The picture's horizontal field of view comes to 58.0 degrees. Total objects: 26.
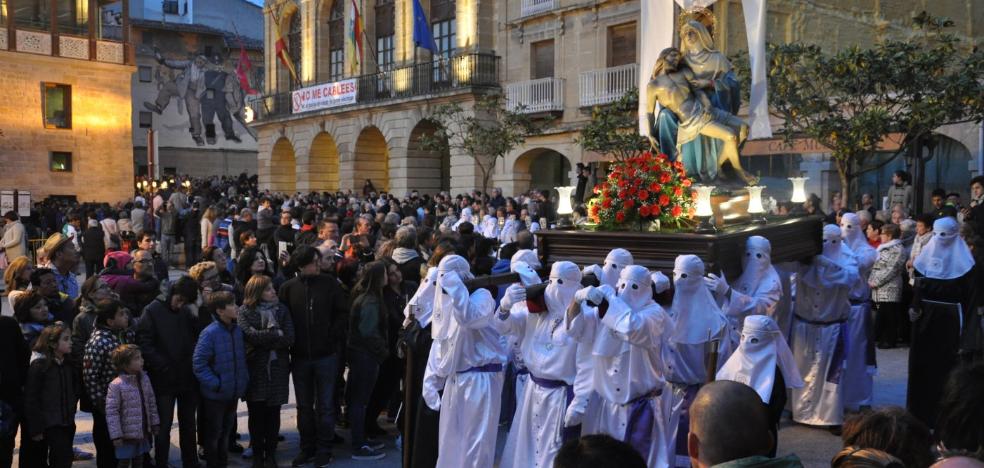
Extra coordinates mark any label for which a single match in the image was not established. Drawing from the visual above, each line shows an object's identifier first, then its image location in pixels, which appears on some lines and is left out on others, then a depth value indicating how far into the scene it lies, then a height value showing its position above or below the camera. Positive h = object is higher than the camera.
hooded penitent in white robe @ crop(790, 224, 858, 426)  8.38 -1.26
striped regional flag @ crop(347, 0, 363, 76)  31.72 +5.87
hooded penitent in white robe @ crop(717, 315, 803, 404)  6.10 -1.06
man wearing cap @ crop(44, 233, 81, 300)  9.56 -0.58
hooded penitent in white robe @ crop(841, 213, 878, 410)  8.86 -1.47
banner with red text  34.06 +4.35
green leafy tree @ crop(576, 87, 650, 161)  20.79 +1.76
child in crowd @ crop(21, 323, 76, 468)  6.41 -1.37
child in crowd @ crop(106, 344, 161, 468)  6.52 -1.51
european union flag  28.53 +5.63
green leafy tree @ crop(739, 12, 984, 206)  14.62 +1.98
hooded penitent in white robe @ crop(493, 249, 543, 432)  6.64 -1.02
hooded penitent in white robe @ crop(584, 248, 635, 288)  6.75 -0.47
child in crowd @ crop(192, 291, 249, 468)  6.92 -1.25
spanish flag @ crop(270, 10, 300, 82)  35.72 +6.22
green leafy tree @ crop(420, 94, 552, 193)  25.97 +2.32
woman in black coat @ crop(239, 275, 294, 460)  7.18 -1.22
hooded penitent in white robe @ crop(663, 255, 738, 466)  6.63 -0.99
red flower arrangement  8.14 +0.09
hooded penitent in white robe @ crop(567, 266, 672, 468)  5.75 -1.05
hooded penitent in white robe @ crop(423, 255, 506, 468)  6.32 -1.28
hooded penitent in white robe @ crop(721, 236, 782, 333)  7.44 -0.66
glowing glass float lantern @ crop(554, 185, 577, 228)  9.41 -0.02
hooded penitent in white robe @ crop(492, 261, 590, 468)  6.09 -1.11
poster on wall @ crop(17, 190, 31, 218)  20.47 +0.01
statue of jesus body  9.55 +1.04
